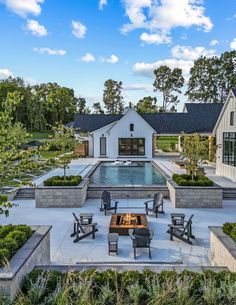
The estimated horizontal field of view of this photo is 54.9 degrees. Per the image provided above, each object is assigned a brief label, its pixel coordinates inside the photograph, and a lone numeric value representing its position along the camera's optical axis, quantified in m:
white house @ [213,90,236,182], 13.88
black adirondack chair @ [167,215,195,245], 6.95
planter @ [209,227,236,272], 4.54
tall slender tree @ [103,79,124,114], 59.70
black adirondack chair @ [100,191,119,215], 9.32
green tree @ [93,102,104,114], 60.82
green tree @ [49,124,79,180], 11.14
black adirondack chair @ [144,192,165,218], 9.07
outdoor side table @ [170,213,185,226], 7.72
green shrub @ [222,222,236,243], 5.21
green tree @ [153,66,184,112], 52.24
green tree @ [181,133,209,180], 11.07
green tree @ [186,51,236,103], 44.93
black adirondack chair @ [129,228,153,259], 6.18
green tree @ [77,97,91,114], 55.63
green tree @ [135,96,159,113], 45.90
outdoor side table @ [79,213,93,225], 7.84
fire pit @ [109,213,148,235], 7.39
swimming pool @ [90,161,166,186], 13.61
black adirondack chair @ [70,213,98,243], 7.11
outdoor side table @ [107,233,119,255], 6.25
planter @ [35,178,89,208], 10.22
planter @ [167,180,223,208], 10.13
